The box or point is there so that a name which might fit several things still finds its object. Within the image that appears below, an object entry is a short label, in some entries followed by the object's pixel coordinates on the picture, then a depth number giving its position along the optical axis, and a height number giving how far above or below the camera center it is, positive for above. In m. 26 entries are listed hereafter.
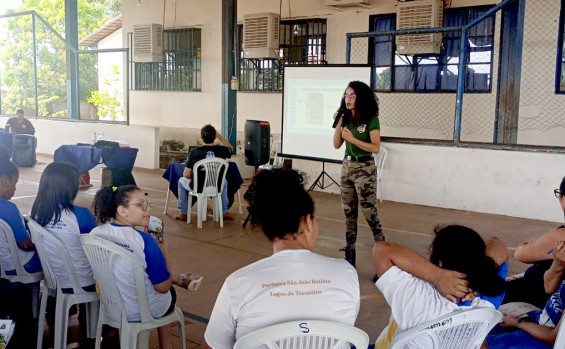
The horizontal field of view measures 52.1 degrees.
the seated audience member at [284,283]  1.62 -0.49
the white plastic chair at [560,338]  2.00 -0.77
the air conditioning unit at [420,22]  8.16 +1.28
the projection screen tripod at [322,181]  8.23 -1.02
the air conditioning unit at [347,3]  8.79 +1.65
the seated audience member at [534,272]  2.52 -0.79
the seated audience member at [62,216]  2.91 -0.56
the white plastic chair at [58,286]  2.85 -0.92
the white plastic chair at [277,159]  8.37 -0.74
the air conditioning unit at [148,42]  11.52 +1.29
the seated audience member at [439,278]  1.87 -0.54
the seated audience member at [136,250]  2.59 -0.65
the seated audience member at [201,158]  6.18 -0.54
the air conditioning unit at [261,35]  9.68 +1.25
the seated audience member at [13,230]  3.12 -0.69
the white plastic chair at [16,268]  3.08 -0.90
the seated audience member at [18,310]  2.88 -1.04
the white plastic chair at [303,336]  1.57 -0.63
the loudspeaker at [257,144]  7.54 -0.46
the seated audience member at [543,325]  2.20 -0.82
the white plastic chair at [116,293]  2.51 -0.84
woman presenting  4.38 -0.35
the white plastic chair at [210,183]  6.15 -0.80
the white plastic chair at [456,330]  1.87 -0.71
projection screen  6.77 +0.05
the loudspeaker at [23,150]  10.48 -0.83
